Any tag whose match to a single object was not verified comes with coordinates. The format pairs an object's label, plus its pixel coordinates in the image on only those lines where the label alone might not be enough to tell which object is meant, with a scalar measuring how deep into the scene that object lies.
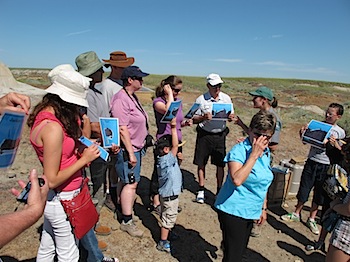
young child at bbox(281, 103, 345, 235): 4.17
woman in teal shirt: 2.56
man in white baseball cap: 4.87
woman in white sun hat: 2.07
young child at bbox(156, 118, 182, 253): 3.52
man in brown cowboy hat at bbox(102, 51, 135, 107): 4.07
